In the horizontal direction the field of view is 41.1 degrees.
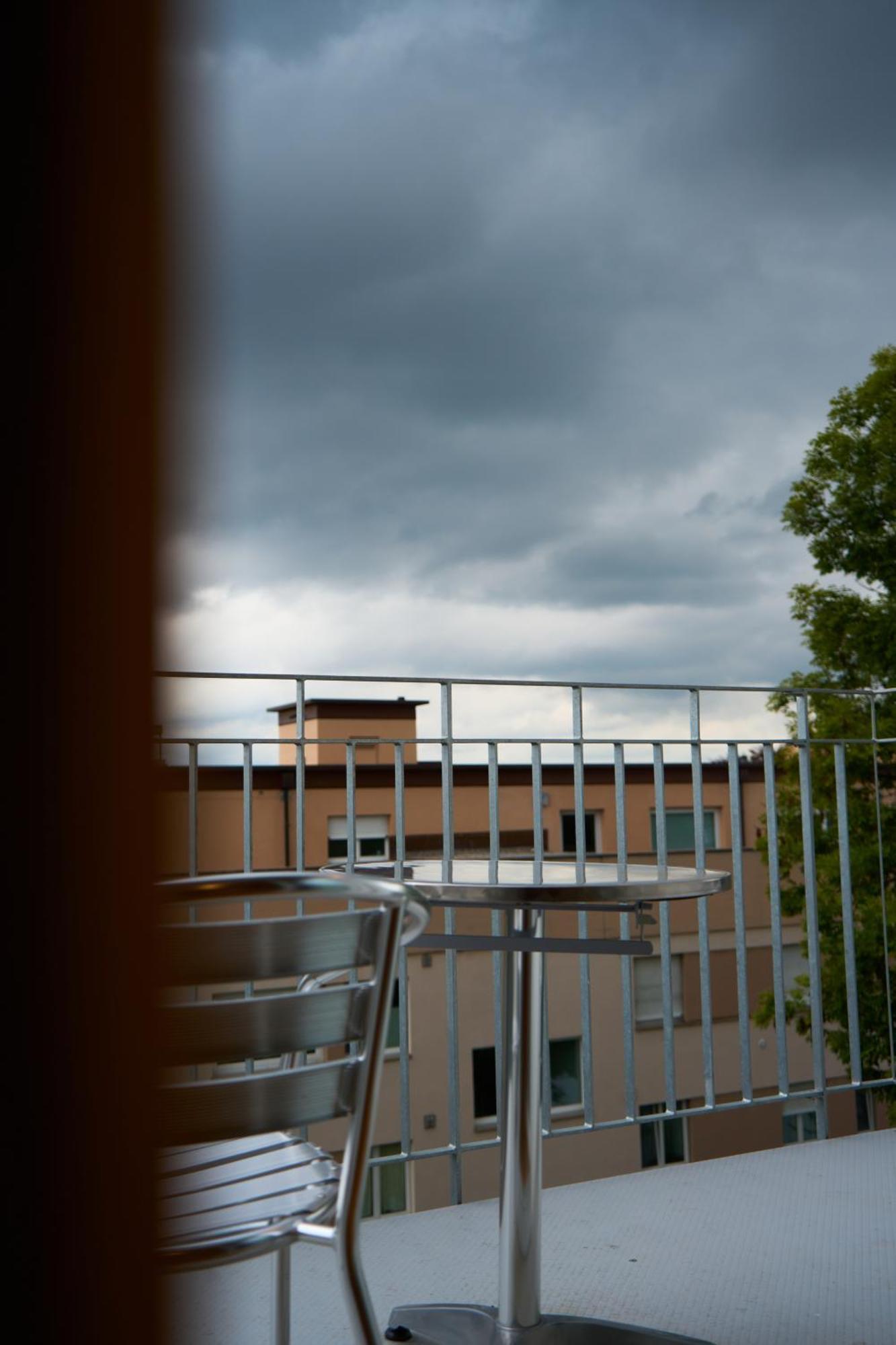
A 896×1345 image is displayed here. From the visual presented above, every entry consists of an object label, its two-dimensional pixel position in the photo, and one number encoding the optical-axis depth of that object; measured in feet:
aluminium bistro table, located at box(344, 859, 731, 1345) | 6.07
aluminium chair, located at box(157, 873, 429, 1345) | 3.41
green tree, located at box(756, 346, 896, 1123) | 47.83
